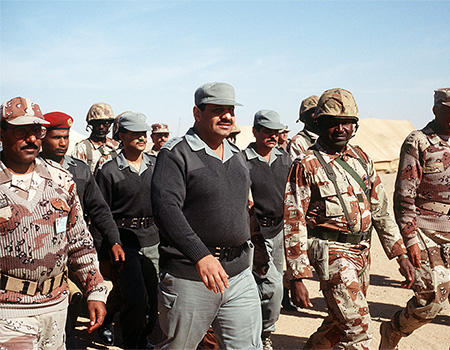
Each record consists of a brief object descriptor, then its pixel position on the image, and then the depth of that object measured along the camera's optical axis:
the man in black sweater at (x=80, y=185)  4.82
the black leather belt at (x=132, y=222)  5.53
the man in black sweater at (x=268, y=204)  5.50
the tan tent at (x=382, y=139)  31.02
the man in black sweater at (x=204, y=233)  3.53
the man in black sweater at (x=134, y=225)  5.34
